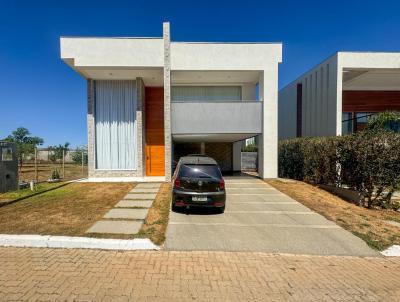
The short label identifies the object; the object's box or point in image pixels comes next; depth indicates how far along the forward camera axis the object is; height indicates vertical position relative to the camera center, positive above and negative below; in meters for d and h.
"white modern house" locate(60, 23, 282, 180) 11.58 +3.20
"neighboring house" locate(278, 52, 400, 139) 12.53 +4.20
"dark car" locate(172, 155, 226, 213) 6.45 -1.24
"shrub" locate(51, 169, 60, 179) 12.76 -1.71
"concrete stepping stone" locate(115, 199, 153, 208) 7.28 -2.00
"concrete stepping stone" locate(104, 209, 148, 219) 6.13 -2.00
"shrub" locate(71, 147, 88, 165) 17.79 -0.93
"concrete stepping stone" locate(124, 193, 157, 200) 8.49 -1.99
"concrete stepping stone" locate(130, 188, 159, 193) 9.56 -1.98
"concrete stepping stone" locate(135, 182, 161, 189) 10.68 -1.96
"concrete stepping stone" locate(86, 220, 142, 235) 5.01 -1.98
